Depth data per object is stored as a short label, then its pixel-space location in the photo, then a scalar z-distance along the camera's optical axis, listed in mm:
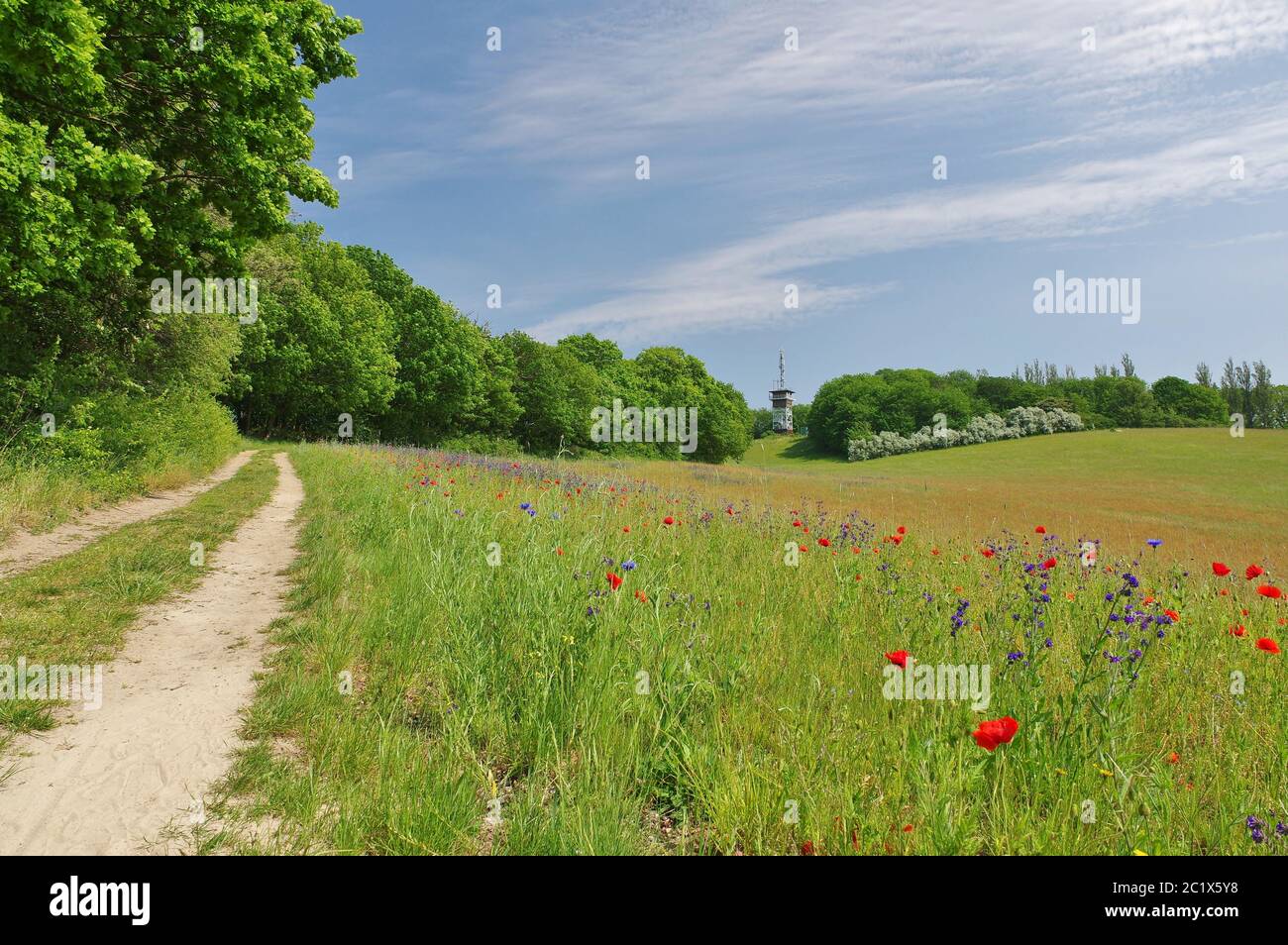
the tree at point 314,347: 36331
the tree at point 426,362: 46719
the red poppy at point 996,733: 2054
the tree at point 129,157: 8164
